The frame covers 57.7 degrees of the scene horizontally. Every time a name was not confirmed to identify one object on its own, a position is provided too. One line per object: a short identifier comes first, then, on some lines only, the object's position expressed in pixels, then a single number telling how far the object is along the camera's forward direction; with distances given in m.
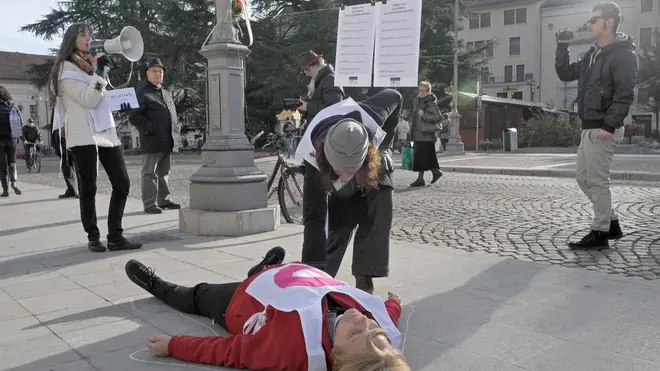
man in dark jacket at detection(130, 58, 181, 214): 8.11
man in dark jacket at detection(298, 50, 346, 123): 6.63
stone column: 6.30
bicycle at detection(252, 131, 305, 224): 7.30
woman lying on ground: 2.11
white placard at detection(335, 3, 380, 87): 4.82
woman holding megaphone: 5.17
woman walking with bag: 11.03
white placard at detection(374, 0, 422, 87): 4.47
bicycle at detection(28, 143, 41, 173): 18.51
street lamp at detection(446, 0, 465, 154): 24.41
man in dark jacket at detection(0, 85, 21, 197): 10.73
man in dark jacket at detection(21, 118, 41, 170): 18.08
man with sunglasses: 4.91
